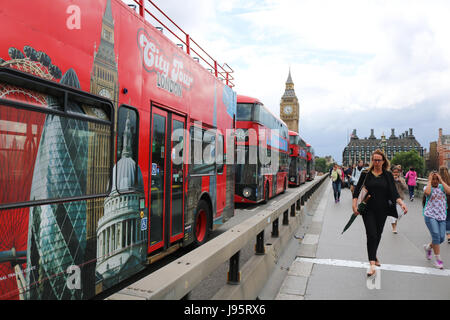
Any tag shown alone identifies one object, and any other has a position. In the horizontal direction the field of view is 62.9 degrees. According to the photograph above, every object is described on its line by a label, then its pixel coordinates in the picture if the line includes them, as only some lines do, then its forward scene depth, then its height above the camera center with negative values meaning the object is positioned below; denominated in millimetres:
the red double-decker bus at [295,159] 29797 +923
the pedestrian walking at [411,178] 18484 -397
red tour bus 2826 +227
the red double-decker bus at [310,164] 44609 +715
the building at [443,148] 138750 +8458
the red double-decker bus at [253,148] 14203 +835
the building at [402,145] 190500 +13207
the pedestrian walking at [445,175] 6991 -89
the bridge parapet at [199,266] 2164 -715
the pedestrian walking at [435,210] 6443 -728
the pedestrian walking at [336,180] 17078 -493
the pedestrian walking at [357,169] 13814 +32
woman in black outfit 5648 -530
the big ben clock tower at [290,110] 162500 +26660
